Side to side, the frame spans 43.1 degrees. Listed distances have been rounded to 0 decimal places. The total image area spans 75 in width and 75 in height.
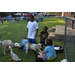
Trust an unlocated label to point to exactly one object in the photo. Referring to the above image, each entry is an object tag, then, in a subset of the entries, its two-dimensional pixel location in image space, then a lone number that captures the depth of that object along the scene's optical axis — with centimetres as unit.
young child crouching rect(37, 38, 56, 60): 333
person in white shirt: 410
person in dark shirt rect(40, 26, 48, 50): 452
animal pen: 257
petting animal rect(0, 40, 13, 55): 407
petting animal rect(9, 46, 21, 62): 349
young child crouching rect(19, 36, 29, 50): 459
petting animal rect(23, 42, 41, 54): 409
